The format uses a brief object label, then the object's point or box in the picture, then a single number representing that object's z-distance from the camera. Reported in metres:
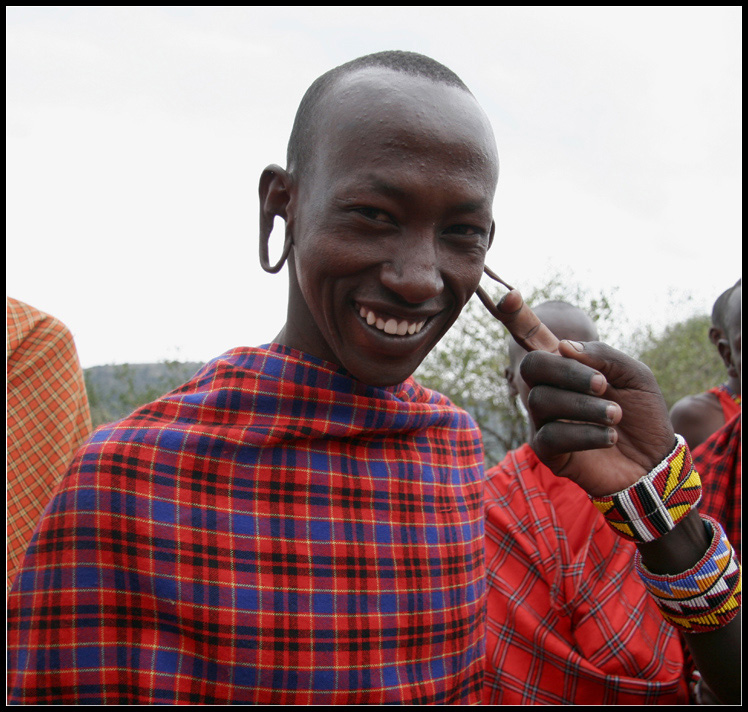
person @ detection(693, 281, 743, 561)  2.98
